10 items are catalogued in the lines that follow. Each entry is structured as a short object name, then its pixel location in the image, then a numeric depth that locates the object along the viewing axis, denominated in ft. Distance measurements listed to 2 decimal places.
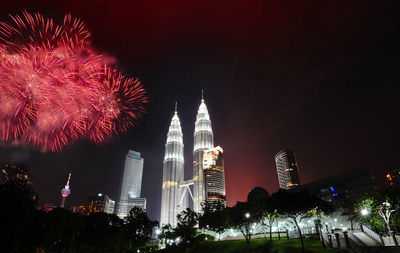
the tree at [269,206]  178.66
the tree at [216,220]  219.20
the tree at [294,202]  167.73
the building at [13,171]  595.47
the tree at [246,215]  178.09
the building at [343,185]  448.86
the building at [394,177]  516.53
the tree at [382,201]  147.02
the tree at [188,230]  228.06
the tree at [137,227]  253.24
